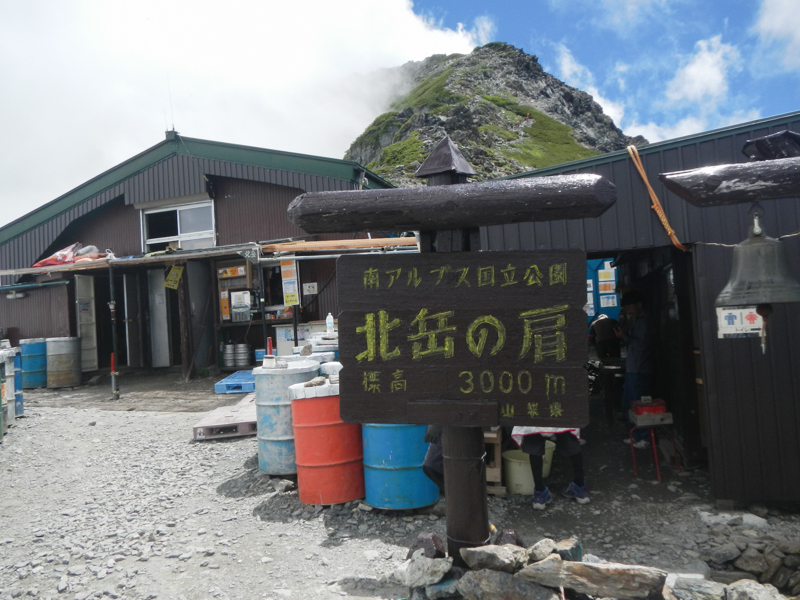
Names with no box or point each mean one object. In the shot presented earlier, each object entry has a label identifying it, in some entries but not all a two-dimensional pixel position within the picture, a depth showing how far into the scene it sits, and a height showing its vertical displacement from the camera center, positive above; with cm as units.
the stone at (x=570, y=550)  313 -140
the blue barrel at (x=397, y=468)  539 -150
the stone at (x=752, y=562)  425 -208
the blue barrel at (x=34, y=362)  1316 -61
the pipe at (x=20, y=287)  1453 +135
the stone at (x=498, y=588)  285 -145
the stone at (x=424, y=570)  303 -143
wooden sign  269 -14
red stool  652 -143
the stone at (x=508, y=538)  332 -139
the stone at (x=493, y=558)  293 -133
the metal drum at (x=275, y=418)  616 -107
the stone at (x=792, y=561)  418 -204
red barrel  559 -132
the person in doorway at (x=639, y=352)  779 -73
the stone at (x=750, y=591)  305 -168
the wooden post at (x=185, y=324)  1277 +7
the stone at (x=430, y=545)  324 -138
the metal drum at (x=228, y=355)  1316 -74
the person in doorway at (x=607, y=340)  1045 -71
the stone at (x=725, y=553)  443 -211
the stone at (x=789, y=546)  421 -196
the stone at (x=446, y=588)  301 -150
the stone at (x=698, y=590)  339 -182
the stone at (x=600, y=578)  287 -144
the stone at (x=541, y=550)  311 -138
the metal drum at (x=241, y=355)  1313 -74
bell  347 +12
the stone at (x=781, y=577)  414 -215
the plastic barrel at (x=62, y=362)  1309 -67
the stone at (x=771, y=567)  420 -209
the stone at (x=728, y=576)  430 -220
